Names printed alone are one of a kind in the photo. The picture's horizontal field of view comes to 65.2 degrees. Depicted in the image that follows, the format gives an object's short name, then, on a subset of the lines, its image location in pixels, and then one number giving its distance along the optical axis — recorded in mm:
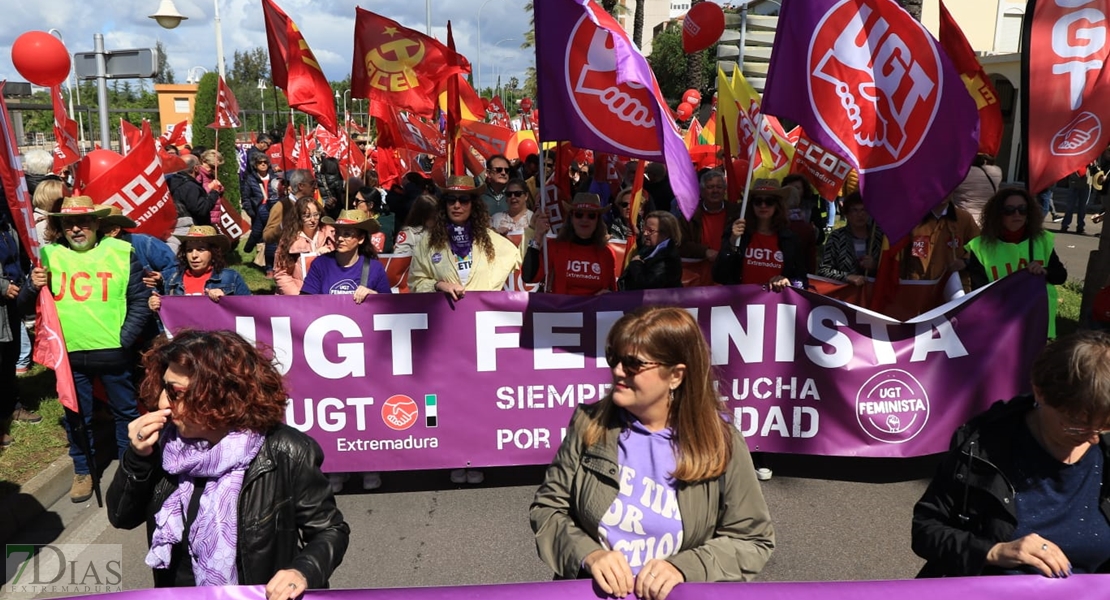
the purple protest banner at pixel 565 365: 5055
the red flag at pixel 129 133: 11297
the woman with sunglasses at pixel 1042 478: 2203
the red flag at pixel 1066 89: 4816
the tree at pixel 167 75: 89625
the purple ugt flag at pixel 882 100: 4727
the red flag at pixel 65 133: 9000
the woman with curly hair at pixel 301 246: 6320
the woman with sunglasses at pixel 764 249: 5934
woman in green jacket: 2350
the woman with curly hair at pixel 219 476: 2422
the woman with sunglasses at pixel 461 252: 5523
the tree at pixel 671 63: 53656
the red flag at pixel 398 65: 8344
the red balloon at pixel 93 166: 7051
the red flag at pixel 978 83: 6984
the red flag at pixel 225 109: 13680
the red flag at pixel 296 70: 7586
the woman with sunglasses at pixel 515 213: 8047
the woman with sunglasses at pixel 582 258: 5770
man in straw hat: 5051
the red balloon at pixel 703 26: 13141
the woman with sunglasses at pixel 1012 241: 5754
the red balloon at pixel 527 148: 13451
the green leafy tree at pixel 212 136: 17984
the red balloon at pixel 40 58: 8750
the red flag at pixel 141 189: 6363
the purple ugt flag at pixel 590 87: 4988
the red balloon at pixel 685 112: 17906
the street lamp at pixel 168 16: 12508
